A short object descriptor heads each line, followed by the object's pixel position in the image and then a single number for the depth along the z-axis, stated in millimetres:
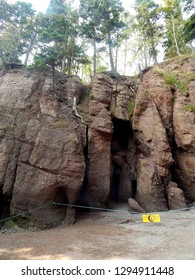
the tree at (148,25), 23797
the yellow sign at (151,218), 8570
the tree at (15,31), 18230
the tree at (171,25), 24016
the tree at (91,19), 19750
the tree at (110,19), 20250
